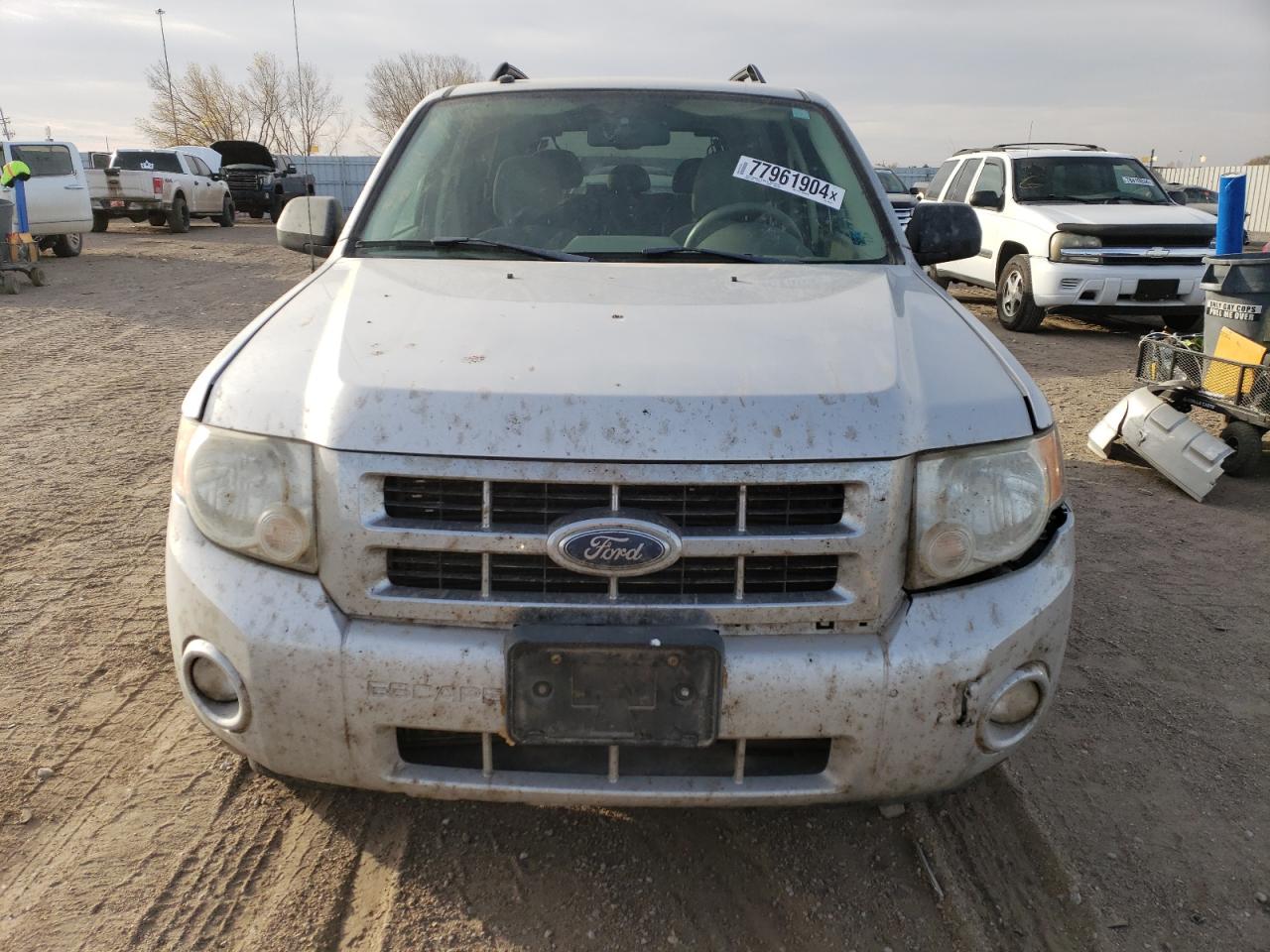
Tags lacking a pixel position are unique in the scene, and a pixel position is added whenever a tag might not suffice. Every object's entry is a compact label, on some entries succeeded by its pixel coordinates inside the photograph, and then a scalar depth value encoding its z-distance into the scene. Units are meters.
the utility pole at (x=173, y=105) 54.56
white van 15.74
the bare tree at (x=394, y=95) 55.88
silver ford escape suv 1.93
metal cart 5.59
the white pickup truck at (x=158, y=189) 21.78
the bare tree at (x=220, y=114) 54.78
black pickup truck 29.08
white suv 9.87
